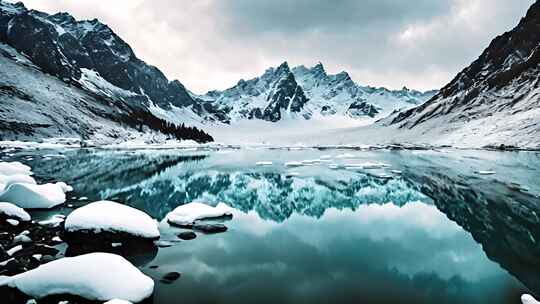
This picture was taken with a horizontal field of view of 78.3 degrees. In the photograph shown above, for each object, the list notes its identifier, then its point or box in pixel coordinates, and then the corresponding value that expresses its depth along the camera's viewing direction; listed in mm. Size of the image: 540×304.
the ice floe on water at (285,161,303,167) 52656
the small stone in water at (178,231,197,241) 14864
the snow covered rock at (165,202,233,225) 17375
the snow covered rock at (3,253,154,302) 8586
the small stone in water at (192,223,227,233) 16266
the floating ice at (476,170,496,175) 37309
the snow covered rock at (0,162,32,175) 26305
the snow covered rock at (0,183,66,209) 18094
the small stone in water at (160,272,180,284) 10484
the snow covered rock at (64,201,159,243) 13128
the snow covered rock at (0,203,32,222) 15383
